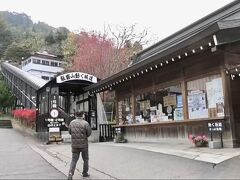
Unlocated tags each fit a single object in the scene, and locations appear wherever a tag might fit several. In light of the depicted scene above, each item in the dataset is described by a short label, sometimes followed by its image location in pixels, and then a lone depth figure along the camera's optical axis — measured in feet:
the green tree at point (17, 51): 205.46
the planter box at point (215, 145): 34.86
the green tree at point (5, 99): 134.41
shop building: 34.55
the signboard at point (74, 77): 63.57
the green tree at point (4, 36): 231.81
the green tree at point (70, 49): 129.63
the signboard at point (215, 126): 34.57
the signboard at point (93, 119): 66.68
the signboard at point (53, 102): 61.99
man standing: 26.63
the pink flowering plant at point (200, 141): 36.65
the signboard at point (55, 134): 60.49
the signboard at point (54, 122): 61.04
